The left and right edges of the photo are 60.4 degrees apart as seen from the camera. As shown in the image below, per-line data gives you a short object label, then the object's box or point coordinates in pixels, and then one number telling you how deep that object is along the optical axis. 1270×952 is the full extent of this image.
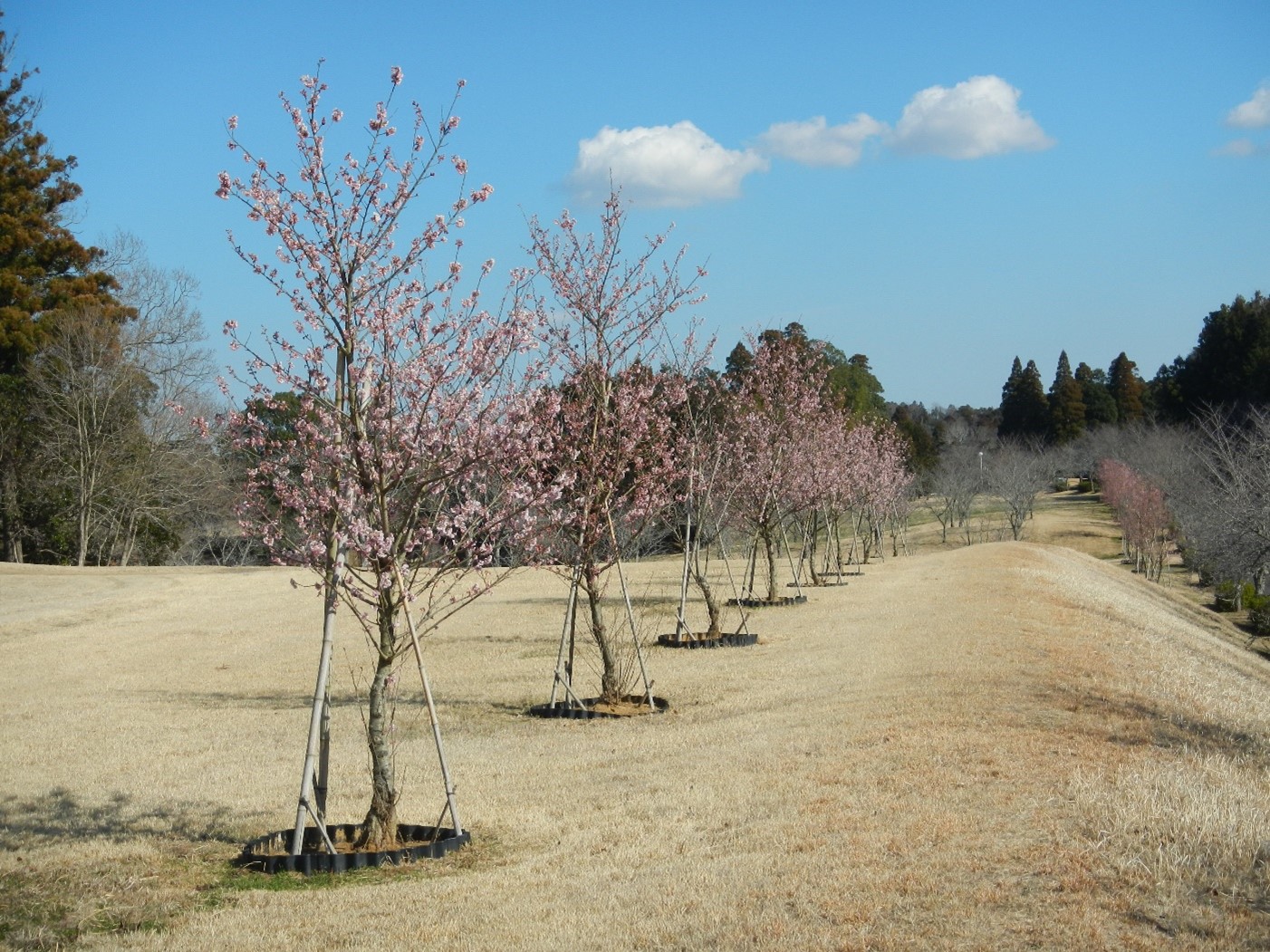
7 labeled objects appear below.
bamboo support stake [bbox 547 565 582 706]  12.59
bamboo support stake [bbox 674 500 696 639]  16.72
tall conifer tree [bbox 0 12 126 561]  35.12
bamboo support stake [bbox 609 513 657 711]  12.56
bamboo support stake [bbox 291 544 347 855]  6.81
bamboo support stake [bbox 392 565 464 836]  7.16
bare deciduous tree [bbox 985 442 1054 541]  52.19
